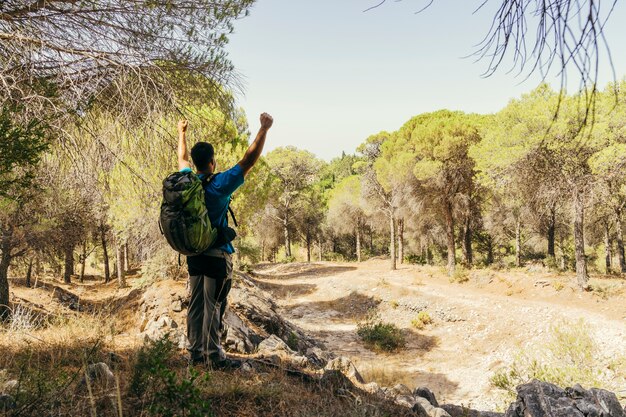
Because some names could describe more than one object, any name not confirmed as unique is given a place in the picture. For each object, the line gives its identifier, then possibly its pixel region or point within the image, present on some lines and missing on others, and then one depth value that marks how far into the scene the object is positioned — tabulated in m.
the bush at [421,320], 15.45
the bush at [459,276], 19.28
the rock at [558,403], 3.95
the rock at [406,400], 4.02
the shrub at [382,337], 13.01
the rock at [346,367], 5.18
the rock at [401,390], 5.29
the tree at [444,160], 19.81
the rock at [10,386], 2.60
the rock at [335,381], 3.74
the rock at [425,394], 5.23
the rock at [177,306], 7.80
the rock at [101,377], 2.81
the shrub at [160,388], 2.11
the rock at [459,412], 4.58
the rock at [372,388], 4.38
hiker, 2.98
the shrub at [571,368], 7.68
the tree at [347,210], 33.12
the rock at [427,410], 3.91
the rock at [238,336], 5.87
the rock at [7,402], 2.31
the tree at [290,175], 34.09
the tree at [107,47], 4.10
